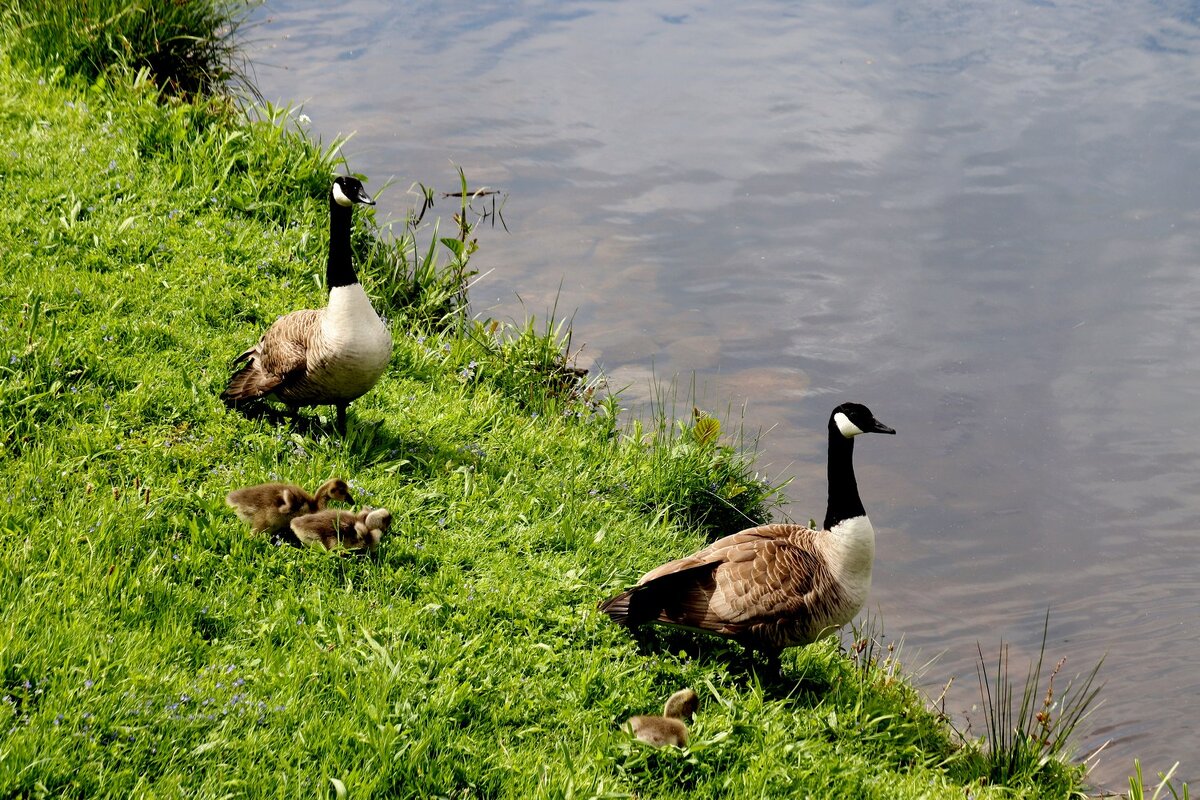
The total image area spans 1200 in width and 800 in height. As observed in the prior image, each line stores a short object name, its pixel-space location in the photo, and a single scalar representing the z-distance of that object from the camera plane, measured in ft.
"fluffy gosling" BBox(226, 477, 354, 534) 34.01
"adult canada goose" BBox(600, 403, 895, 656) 34.14
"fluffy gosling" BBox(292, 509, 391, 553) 33.47
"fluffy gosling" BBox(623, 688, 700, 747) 29.50
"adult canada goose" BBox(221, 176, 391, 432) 39.01
